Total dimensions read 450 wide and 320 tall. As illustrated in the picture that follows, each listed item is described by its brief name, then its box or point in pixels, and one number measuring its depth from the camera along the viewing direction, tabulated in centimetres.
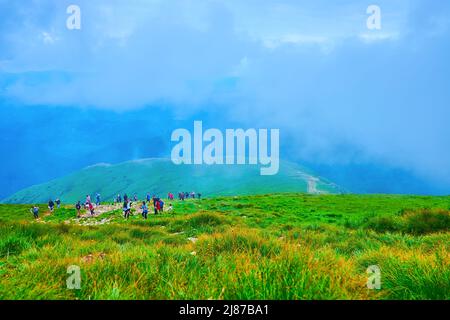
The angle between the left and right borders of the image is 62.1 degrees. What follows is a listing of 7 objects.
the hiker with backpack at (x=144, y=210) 3769
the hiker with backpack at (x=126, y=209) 4034
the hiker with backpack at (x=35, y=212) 5022
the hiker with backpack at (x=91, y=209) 4755
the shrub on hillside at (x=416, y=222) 1755
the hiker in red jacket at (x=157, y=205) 4229
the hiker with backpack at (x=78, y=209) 4854
